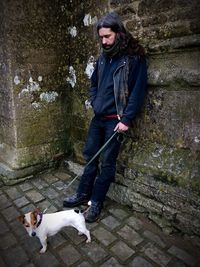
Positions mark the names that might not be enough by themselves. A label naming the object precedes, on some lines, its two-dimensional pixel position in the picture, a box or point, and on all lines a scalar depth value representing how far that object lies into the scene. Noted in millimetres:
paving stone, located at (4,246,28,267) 2385
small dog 2389
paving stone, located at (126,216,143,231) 2881
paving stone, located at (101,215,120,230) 2875
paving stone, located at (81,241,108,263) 2434
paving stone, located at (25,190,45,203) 3373
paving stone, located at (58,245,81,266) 2402
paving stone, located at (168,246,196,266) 2412
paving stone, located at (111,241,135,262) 2455
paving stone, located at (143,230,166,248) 2632
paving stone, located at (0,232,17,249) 2600
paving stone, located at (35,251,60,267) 2373
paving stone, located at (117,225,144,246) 2650
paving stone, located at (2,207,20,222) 3018
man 2646
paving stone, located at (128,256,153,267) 2359
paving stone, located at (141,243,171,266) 2406
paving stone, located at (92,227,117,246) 2643
